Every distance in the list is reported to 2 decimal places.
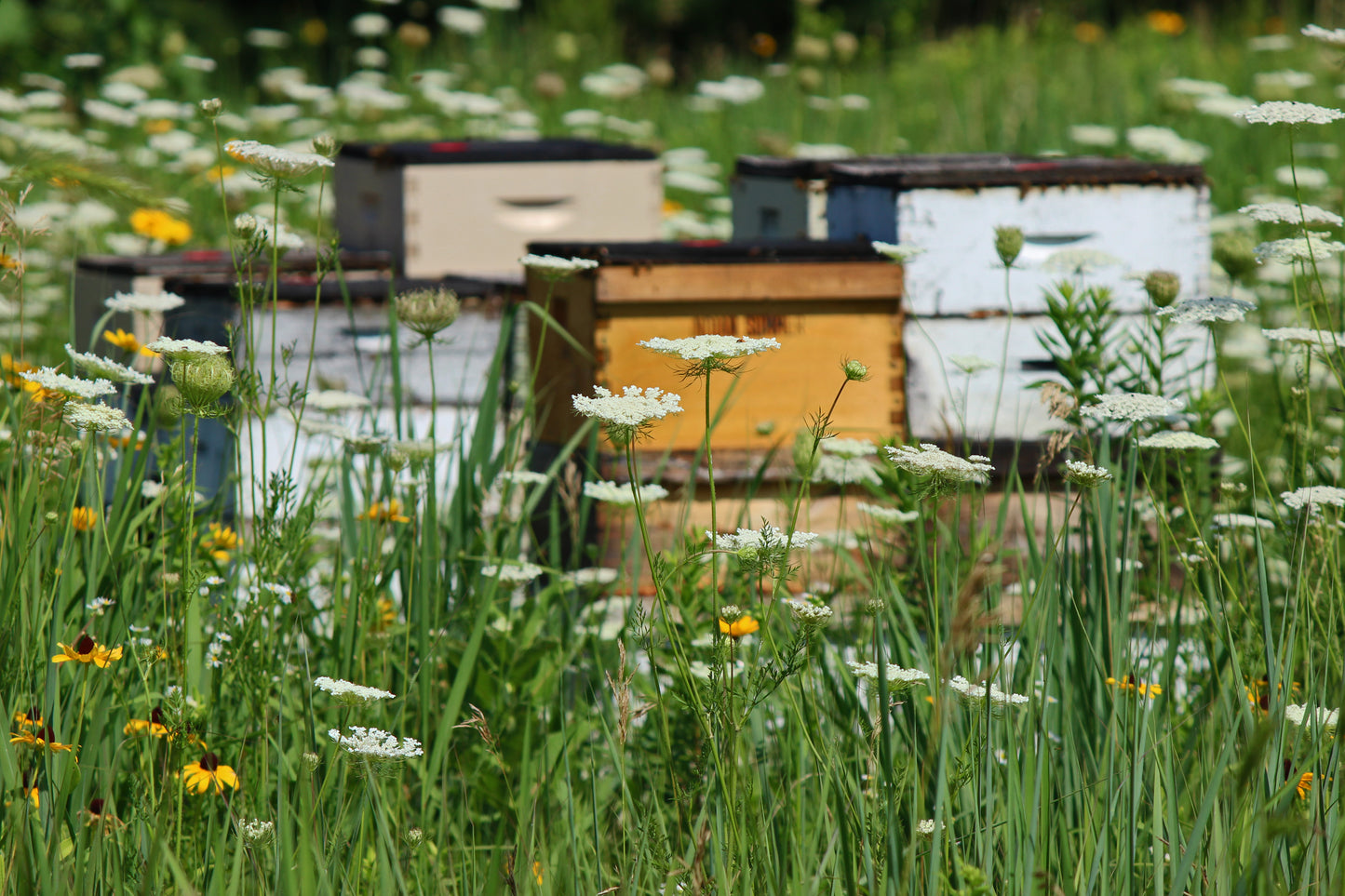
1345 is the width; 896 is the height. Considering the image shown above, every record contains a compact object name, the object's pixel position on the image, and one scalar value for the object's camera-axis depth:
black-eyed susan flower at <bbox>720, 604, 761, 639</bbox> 9.00
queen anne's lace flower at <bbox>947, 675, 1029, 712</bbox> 6.74
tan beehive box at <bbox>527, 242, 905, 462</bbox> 9.64
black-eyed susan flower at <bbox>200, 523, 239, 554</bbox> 9.27
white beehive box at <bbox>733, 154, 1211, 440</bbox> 9.74
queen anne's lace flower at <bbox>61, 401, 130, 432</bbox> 7.32
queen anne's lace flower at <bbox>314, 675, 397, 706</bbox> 6.32
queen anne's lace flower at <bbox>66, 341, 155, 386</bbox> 8.45
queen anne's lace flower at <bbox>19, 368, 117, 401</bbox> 7.47
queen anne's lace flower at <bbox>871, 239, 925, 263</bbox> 9.38
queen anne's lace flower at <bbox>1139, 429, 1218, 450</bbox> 9.14
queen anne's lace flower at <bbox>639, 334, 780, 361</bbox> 6.32
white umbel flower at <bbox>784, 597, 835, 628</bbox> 6.37
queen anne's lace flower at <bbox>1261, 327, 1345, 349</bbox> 9.14
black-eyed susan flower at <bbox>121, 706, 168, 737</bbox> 7.44
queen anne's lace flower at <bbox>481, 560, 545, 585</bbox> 9.21
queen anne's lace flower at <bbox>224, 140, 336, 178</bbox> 8.32
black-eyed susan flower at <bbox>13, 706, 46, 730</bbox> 7.44
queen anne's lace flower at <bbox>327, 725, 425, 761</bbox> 6.01
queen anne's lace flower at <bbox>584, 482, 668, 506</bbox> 9.24
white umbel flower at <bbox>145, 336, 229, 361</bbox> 7.37
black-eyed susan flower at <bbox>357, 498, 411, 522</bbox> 9.31
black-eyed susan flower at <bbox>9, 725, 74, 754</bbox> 7.01
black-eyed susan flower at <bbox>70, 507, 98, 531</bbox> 9.00
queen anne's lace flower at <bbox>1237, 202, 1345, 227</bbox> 9.16
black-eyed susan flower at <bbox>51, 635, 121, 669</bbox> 7.32
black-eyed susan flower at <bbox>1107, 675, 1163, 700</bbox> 6.79
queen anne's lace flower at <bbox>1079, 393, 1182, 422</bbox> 8.08
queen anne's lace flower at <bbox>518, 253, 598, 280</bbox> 9.24
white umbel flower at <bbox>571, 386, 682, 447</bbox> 6.23
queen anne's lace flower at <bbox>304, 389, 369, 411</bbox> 9.41
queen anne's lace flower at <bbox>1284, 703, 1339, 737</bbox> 6.93
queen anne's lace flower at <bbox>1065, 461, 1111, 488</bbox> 6.92
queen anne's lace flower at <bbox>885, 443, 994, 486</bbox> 6.55
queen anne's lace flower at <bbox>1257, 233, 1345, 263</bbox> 9.15
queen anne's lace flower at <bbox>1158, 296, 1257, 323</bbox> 8.86
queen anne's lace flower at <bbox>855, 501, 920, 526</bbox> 9.27
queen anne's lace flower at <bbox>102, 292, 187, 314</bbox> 9.32
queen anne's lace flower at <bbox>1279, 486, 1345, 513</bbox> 8.42
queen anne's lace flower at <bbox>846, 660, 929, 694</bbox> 6.78
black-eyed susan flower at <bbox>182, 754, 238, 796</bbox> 7.47
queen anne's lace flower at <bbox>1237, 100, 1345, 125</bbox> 8.65
